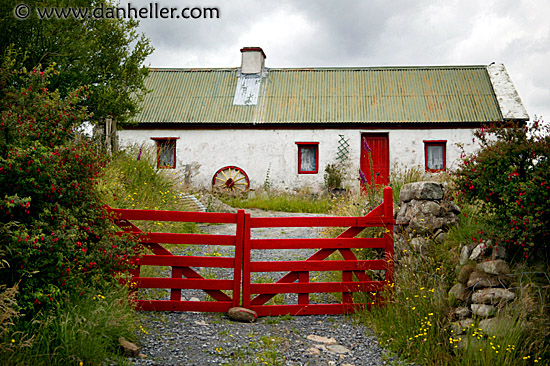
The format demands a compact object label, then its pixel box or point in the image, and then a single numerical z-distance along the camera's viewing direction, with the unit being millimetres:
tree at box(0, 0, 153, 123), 8445
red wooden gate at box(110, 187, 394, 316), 5258
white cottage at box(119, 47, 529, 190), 16234
